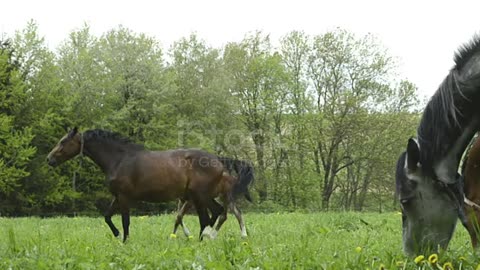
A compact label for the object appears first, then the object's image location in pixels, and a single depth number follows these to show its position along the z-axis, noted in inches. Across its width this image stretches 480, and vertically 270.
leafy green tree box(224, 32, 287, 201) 1583.4
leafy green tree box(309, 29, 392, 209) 1546.5
